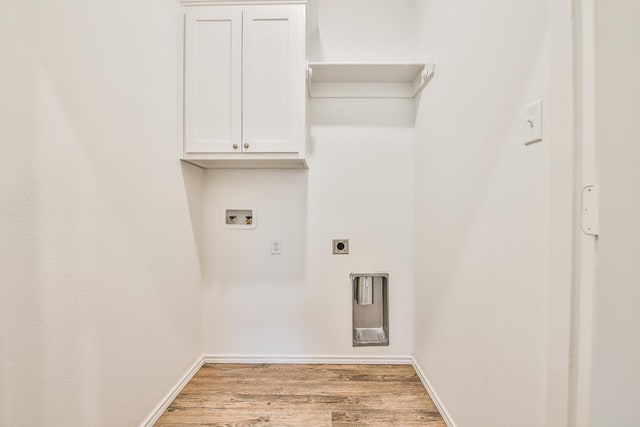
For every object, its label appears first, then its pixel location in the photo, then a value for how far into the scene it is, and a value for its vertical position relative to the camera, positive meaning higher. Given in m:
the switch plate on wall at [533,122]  0.86 +0.27
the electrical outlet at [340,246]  2.16 -0.24
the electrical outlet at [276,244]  2.17 -0.23
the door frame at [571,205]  0.67 +0.02
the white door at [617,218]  0.66 -0.01
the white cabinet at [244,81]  1.73 +0.77
